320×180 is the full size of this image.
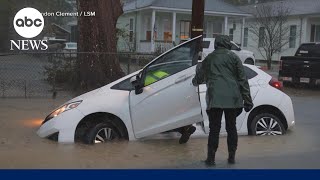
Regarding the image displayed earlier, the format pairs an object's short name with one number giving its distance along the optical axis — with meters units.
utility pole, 17.84
